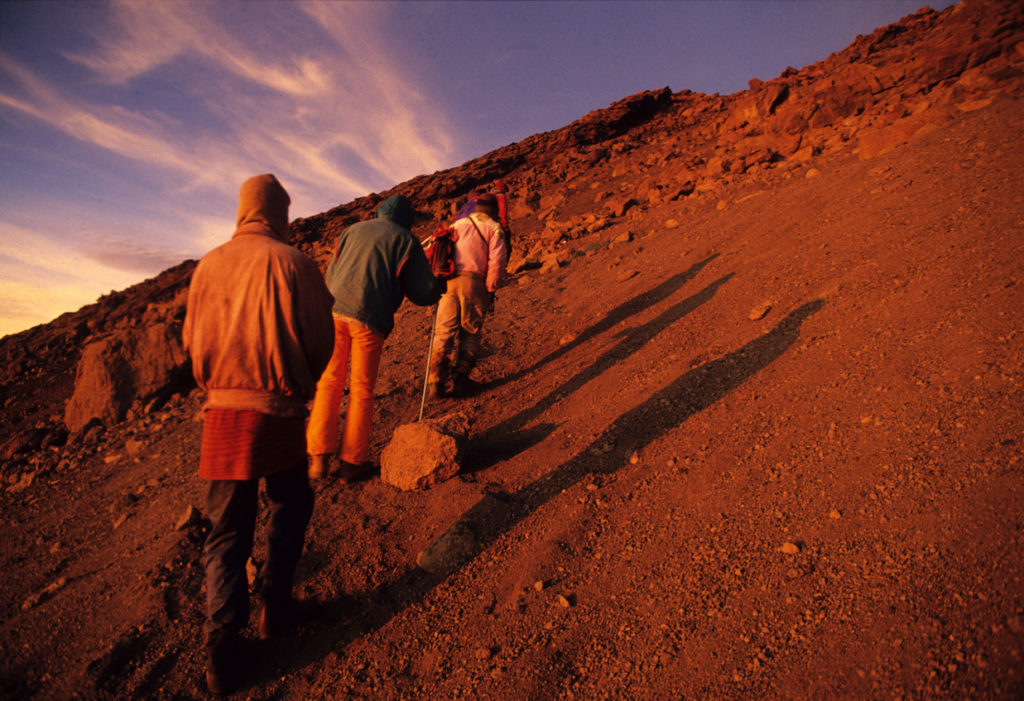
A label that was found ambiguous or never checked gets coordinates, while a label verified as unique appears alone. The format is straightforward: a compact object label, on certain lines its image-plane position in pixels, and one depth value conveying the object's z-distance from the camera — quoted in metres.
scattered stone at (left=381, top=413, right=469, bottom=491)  3.33
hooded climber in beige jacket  1.99
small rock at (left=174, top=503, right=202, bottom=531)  3.33
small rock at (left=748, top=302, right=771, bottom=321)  4.58
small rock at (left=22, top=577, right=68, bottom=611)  3.00
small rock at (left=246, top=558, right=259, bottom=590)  2.73
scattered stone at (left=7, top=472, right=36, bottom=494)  5.15
